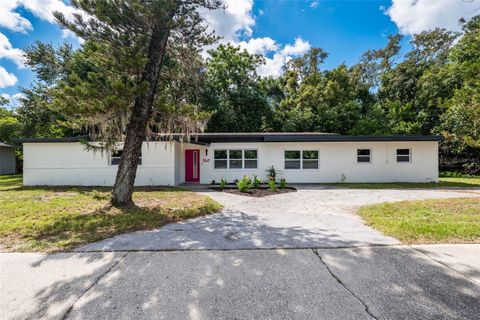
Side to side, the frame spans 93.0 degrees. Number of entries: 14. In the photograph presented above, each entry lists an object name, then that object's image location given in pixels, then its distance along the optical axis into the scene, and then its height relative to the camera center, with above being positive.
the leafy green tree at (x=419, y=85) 20.17 +7.07
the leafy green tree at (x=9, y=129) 22.12 +3.05
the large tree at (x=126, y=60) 5.73 +2.84
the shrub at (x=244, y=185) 10.21 -1.23
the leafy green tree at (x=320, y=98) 21.59 +6.19
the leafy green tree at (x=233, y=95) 22.22 +6.36
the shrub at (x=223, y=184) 11.16 -1.26
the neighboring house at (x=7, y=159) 20.39 +0.07
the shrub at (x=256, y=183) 10.90 -1.20
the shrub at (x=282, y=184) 11.11 -1.26
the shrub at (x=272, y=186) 10.41 -1.26
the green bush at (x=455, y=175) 17.61 -1.40
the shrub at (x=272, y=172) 13.08 -0.80
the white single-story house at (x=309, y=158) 13.30 -0.02
